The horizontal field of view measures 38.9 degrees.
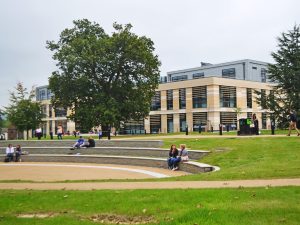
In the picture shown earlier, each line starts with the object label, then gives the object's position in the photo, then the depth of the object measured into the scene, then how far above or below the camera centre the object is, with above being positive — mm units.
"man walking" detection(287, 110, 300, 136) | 27625 +561
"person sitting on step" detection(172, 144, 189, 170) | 22636 -1486
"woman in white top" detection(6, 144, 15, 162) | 32650 -1496
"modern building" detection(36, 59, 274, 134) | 71250 +4345
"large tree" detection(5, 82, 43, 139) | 45969 +2009
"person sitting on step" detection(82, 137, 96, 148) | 33406 -983
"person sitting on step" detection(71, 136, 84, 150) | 33438 -973
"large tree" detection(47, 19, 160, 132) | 45875 +6214
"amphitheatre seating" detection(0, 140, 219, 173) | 25392 -1585
